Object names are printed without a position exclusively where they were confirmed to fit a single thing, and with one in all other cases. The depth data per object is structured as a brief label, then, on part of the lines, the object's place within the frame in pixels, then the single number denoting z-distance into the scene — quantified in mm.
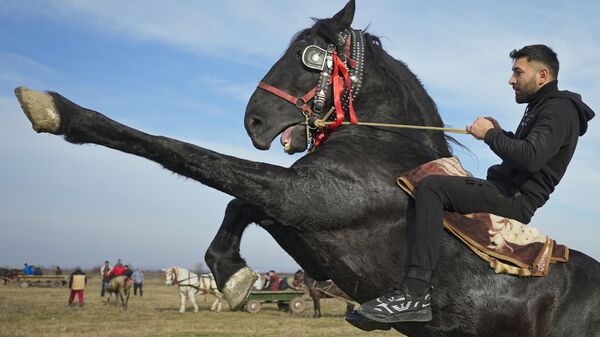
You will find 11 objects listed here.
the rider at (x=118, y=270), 35156
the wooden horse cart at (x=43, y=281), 51969
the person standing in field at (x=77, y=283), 31781
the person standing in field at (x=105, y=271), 39775
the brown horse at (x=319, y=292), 27781
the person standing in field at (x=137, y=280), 45312
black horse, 3969
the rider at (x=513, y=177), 3988
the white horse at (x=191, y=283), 32500
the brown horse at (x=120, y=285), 32562
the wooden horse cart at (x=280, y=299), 29900
